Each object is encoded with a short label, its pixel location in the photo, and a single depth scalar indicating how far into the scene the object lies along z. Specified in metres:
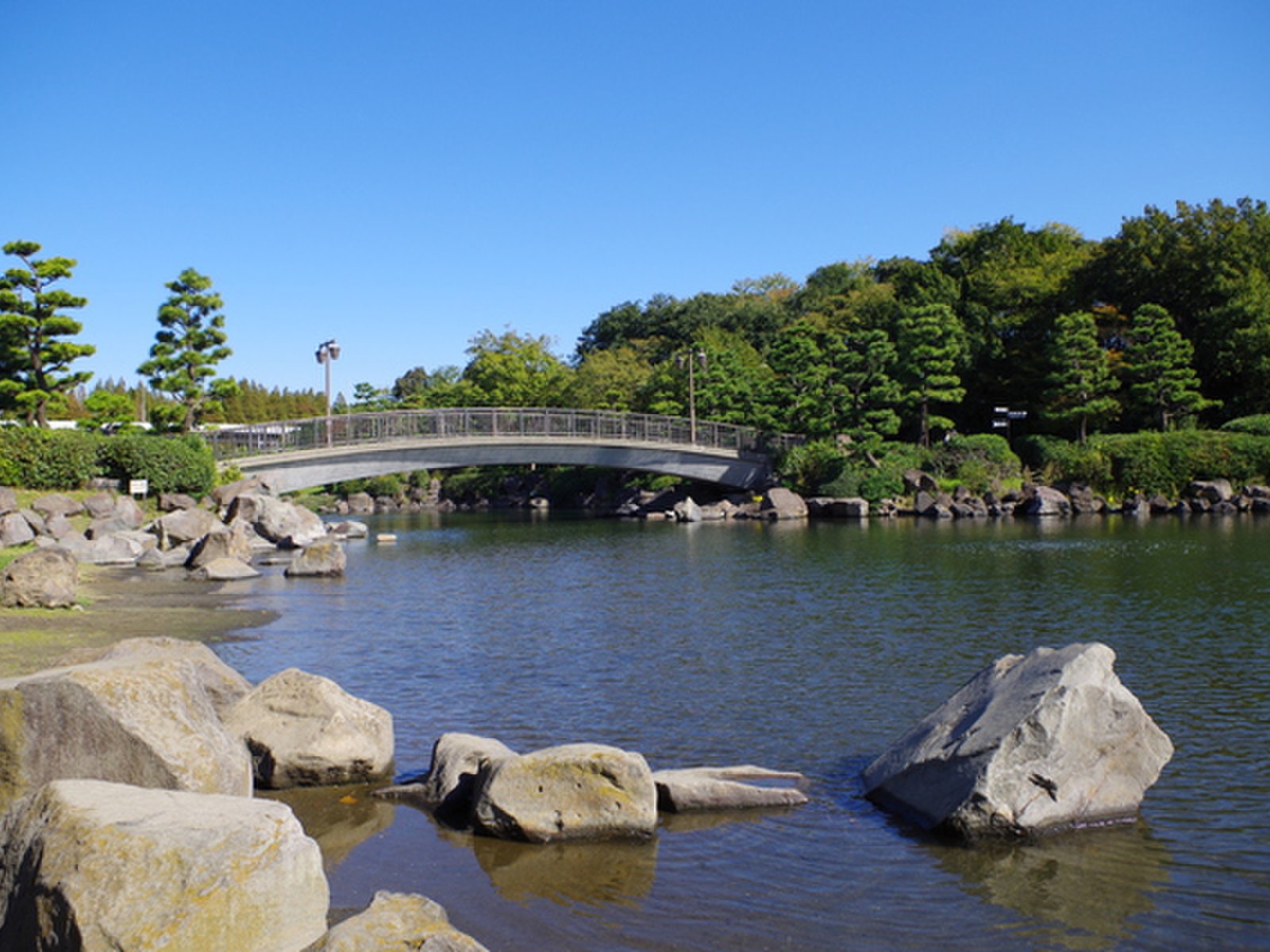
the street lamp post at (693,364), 51.28
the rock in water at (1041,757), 7.21
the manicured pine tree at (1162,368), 46.19
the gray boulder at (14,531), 24.77
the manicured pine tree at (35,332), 35.09
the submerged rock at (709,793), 8.00
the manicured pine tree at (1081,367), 46.41
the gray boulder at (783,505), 46.25
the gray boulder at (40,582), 16.02
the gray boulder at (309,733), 8.53
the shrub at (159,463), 33.88
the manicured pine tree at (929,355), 48.47
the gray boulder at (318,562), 24.72
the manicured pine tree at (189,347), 39.84
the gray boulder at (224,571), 24.06
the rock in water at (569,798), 7.37
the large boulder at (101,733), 6.23
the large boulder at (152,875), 4.57
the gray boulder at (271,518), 33.53
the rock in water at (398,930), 5.03
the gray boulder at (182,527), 29.58
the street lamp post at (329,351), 41.69
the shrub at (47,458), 31.88
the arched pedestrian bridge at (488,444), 40.09
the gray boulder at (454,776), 7.99
